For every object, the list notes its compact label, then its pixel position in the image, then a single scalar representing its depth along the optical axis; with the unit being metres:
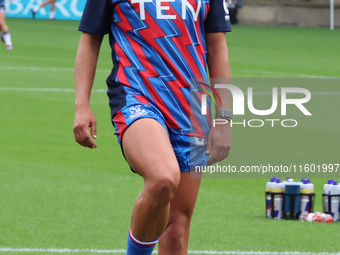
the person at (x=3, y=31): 36.72
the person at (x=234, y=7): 66.06
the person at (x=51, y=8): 62.22
